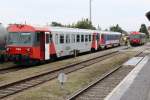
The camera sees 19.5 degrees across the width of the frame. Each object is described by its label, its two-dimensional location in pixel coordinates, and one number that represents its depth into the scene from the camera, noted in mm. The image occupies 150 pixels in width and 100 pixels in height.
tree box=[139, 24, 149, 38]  149375
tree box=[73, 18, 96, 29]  74250
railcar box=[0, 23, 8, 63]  17203
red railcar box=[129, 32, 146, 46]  75438
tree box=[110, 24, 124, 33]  126019
